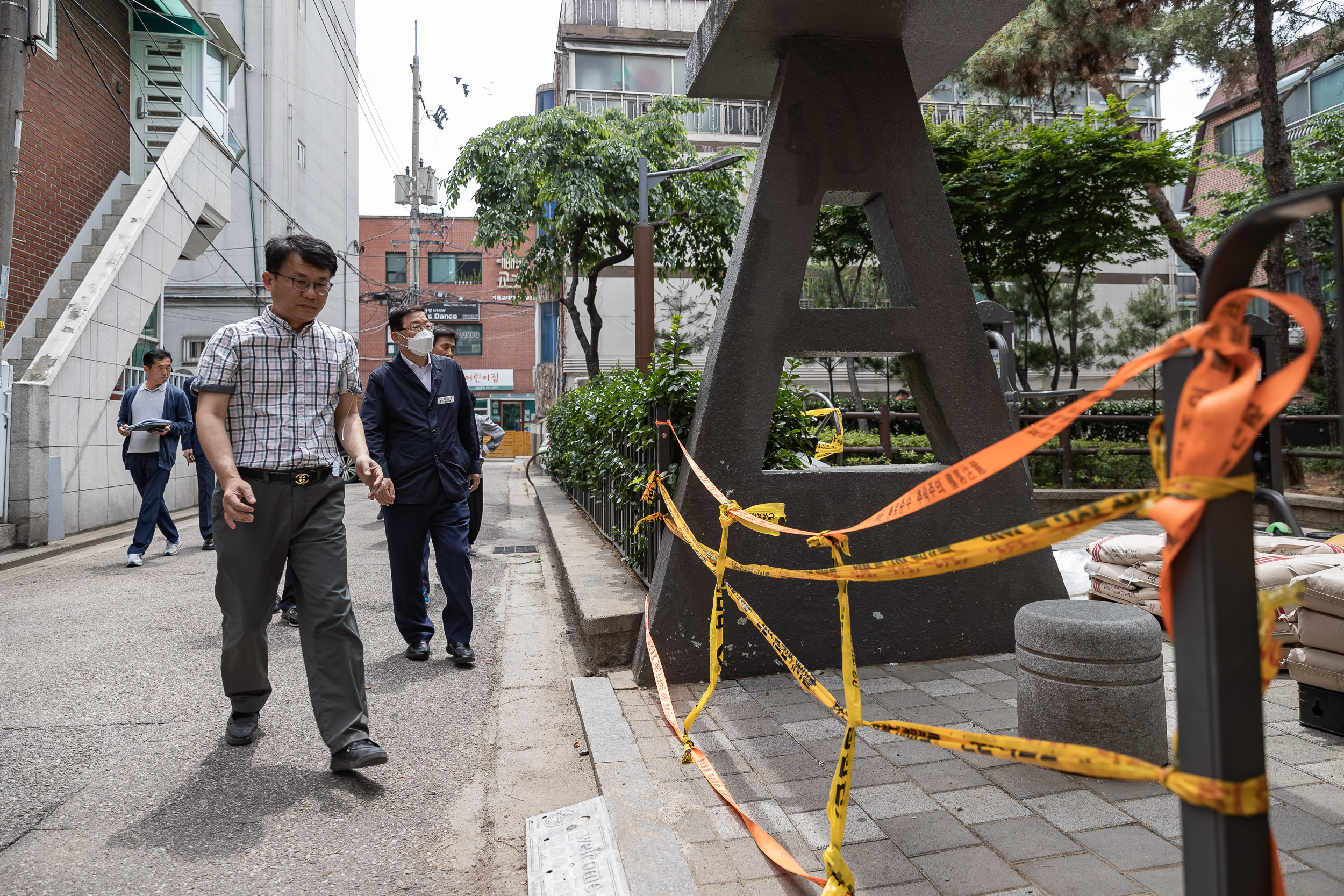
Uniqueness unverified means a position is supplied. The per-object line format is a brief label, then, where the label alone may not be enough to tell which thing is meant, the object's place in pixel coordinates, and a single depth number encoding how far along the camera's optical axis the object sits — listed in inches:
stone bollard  119.0
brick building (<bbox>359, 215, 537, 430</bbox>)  1675.7
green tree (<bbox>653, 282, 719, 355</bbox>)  960.3
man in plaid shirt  130.8
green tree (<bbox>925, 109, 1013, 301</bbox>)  564.4
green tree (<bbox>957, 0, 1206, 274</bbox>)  564.1
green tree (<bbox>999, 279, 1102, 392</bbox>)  849.5
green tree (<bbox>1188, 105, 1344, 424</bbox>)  708.0
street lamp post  403.2
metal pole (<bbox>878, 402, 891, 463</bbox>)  451.2
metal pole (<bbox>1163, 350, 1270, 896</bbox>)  42.7
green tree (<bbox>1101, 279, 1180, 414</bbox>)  876.0
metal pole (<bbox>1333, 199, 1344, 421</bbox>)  43.9
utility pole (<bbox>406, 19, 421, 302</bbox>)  1020.5
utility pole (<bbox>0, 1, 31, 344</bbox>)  319.9
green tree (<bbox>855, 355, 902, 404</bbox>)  779.4
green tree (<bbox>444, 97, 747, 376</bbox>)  595.2
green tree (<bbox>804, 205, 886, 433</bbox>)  630.5
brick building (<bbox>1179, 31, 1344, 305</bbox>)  973.2
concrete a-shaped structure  168.6
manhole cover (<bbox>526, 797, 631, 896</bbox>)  96.7
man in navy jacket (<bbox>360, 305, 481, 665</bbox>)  195.6
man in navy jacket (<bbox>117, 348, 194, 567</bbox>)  324.2
